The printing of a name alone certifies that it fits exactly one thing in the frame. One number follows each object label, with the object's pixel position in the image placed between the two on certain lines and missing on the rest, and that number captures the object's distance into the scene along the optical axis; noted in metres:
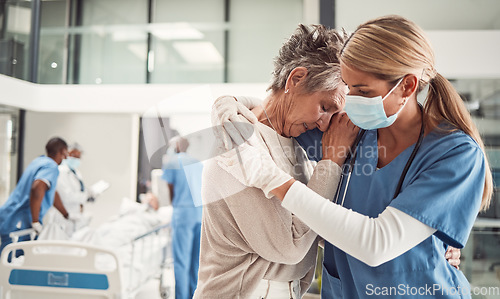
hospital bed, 1.57
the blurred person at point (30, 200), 2.25
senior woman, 0.74
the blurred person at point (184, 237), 2.24
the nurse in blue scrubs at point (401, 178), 0.64
